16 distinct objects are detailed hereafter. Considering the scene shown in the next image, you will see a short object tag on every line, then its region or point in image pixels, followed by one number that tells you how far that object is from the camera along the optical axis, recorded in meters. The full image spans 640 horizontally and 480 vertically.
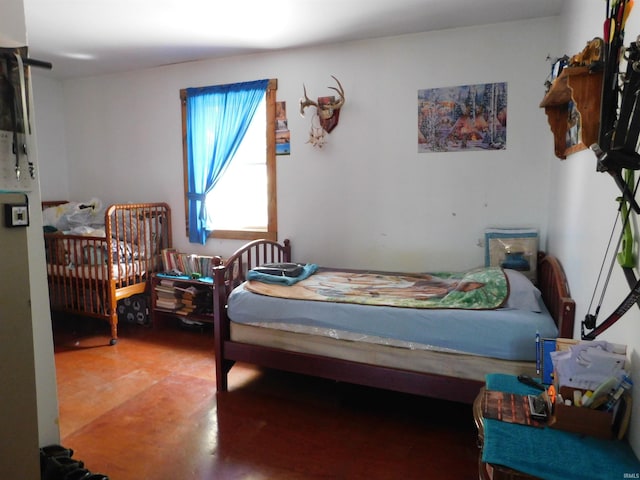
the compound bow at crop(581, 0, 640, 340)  1.04
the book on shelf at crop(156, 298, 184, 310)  3.75
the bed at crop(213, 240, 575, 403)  2.06
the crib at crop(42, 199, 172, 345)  3.53
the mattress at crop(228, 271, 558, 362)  2.00
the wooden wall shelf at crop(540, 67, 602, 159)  1.36
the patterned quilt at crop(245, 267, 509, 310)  2.26
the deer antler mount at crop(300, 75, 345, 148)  3.35
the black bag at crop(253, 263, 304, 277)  2.93
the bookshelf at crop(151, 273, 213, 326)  3.73
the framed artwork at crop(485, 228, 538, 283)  2.82
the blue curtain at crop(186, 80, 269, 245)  3.63
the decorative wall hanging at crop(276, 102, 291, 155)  3.58
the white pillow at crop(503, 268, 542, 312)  2.15
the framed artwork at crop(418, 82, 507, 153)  2.97
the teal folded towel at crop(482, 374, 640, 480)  0.99
